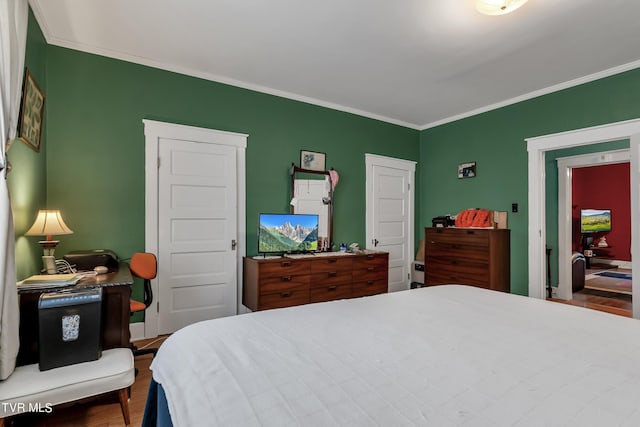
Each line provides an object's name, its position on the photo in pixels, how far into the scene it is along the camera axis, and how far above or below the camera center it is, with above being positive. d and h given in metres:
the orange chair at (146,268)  2.87 -0.48
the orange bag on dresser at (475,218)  4.31 -0.01
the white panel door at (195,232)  3.28 -0.17
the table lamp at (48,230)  2.25 -0.10
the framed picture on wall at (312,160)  4.16 +0.74
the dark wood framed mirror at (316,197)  4.06 +0.25
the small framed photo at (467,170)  4.65 +0.69
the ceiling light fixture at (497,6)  2.09 +1.40
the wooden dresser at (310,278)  3.33 -0.70
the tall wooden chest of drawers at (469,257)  3.94 -0.52
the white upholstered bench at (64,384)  1.53 -0.86
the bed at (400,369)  0.84 -0.51
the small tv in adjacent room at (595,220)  7.41 -0.06
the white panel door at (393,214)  4.80 +0.04
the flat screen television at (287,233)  3.56 -0.19
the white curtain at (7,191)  1.59 +0.12
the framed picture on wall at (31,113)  2.15 +0.73
